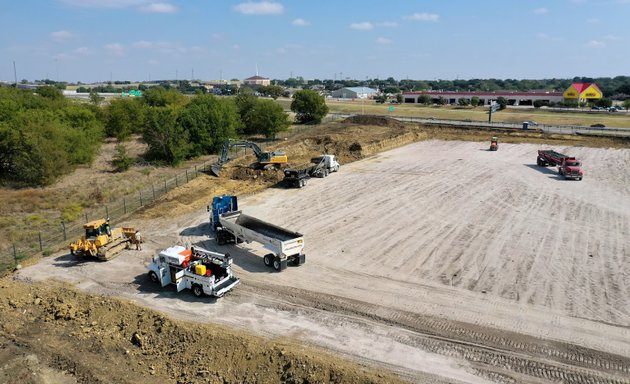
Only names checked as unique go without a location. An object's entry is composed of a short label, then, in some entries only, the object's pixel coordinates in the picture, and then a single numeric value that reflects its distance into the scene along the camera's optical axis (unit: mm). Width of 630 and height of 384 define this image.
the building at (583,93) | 100981
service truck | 17000
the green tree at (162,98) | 63469
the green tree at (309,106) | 66625
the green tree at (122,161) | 38250
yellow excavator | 36438
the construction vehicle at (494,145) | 47344
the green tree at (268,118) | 53188
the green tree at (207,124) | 43125
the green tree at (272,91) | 136412
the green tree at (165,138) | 40312
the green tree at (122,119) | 54469
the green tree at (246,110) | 55094
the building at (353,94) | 148875
